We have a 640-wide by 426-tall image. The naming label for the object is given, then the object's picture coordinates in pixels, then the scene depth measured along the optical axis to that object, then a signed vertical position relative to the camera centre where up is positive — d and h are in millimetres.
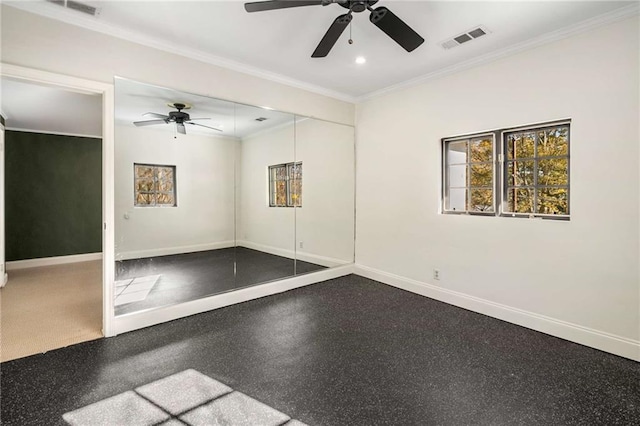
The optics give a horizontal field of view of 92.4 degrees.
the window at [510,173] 2965 +418
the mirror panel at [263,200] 3955 +161
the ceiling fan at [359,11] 2004 +1347
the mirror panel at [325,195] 4547 +249
